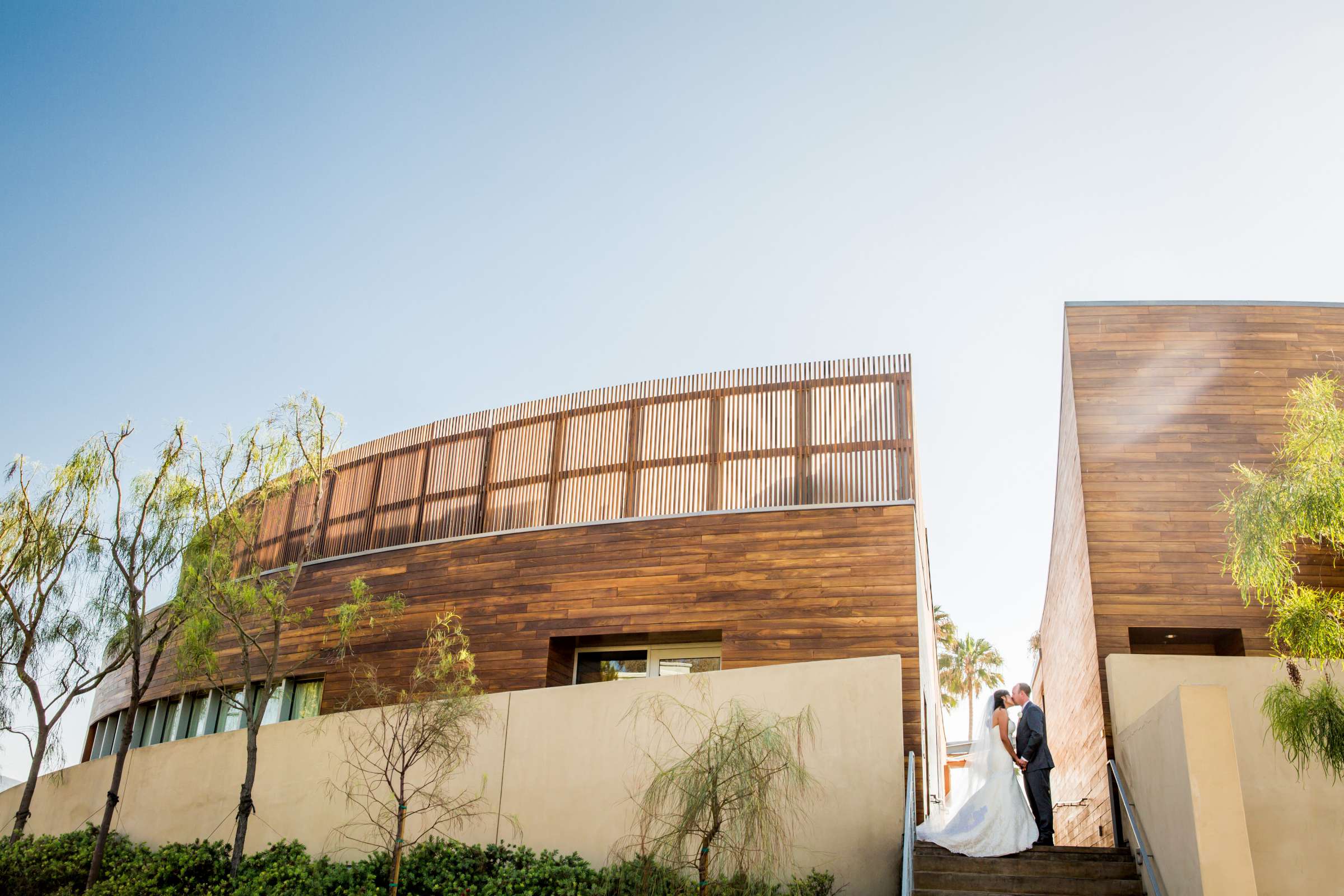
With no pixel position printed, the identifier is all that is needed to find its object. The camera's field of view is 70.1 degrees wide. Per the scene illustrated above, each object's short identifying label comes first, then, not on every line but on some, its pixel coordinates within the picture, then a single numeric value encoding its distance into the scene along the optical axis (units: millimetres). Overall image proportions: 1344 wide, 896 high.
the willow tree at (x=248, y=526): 11422
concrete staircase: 7207
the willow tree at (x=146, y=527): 12344
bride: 7863
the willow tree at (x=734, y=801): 6777
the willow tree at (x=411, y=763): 9398
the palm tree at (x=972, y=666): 36438
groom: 8680
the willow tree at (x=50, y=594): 12906
